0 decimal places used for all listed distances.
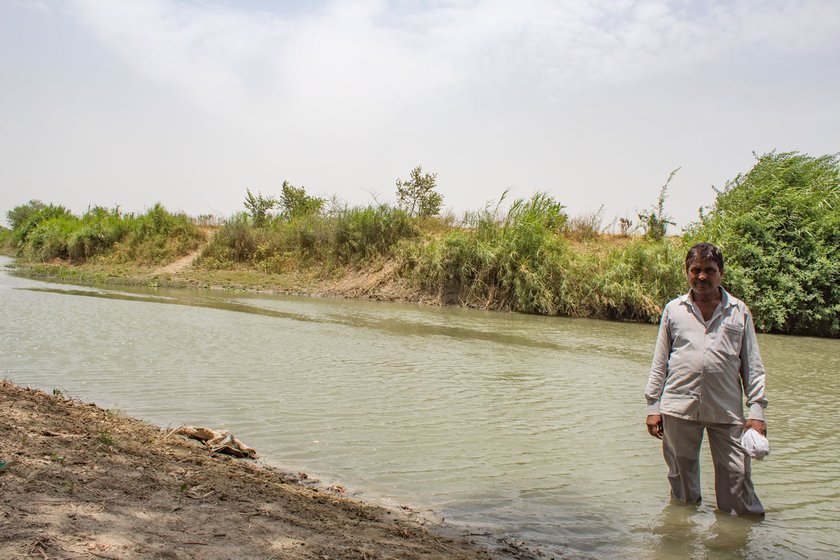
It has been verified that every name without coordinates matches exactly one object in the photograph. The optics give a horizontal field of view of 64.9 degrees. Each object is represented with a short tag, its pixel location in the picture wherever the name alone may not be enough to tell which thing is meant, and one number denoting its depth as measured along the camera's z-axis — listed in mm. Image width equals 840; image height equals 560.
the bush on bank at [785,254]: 21203
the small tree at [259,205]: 40088
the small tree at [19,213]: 76812
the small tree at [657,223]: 26797
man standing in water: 4480
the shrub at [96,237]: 38875
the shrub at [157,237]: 36188
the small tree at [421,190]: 38188
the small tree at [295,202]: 37531
